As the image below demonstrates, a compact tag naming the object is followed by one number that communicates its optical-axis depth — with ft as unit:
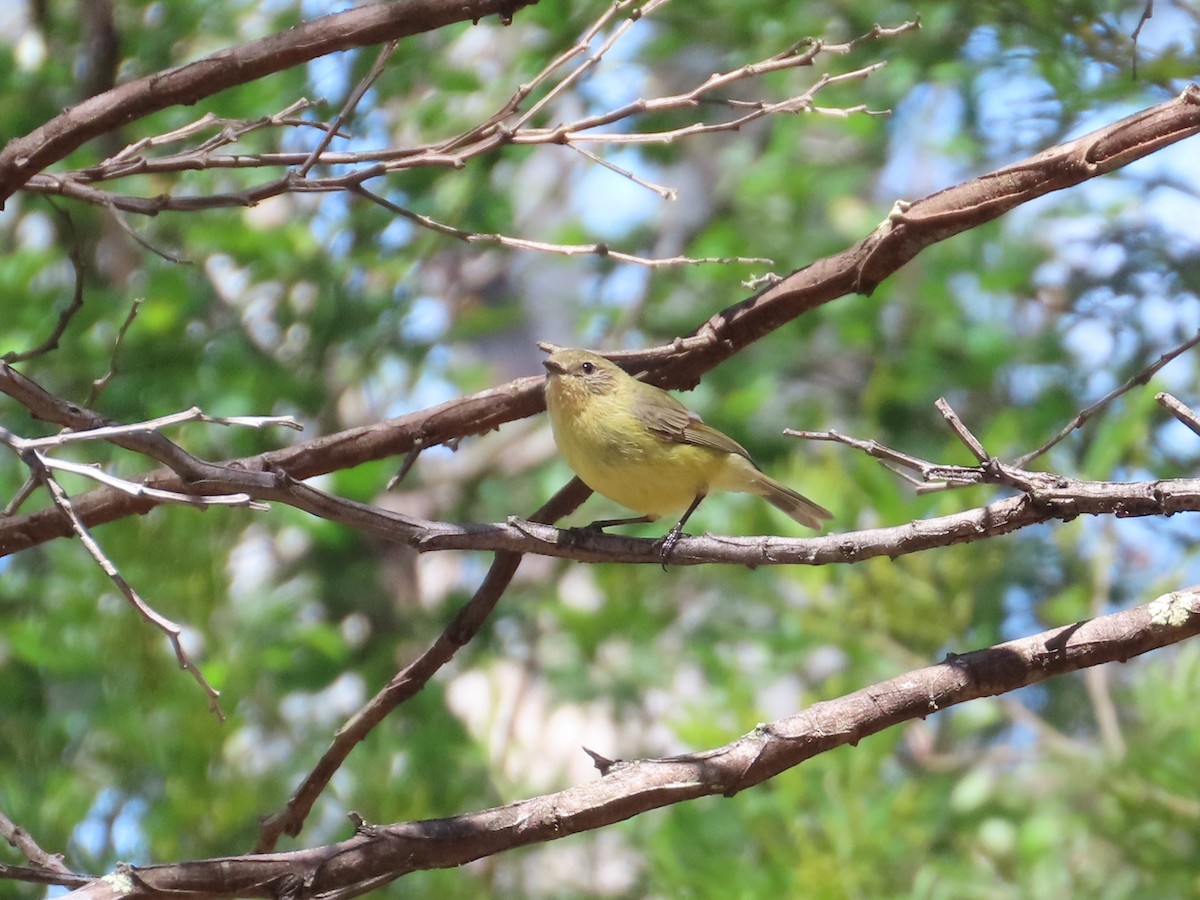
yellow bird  21.91
